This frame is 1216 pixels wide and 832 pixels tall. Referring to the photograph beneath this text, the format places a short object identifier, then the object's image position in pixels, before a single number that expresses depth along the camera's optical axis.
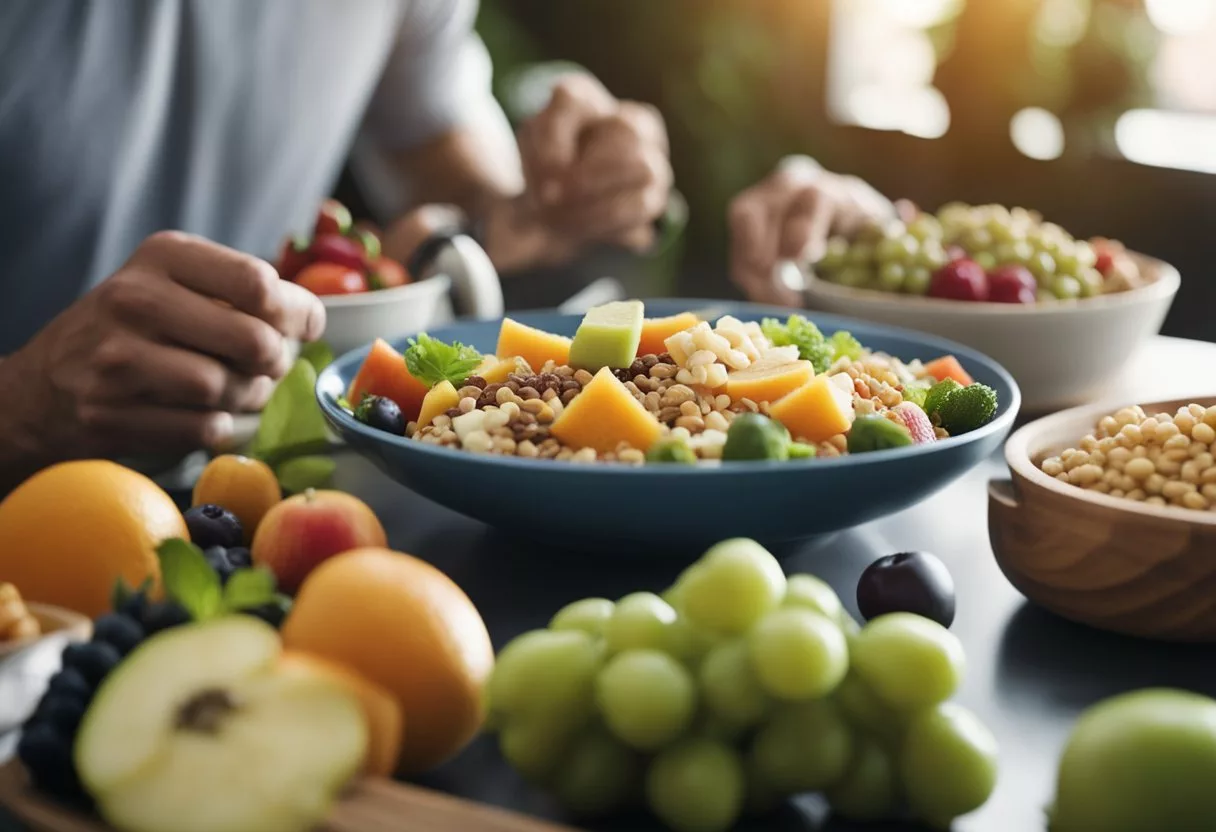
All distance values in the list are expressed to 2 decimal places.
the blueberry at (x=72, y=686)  0.54
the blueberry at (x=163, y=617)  0.58
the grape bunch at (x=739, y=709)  0.52
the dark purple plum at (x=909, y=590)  0.73
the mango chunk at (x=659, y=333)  0.97
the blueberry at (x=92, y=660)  0.55
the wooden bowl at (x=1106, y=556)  0.71
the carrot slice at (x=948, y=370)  1.05
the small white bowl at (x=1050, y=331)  1.27
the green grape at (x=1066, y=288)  1.36
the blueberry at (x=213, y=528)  0.82
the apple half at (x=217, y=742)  0.49
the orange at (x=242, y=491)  0.88
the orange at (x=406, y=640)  0.56
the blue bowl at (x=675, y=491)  0.74
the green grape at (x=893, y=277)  1.42
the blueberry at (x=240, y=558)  0.73
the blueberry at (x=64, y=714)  0.53
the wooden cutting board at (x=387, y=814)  0.49
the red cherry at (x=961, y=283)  1.35
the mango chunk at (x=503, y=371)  0.94
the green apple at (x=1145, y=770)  0.50
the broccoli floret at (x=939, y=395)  0.93
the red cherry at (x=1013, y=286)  1.33
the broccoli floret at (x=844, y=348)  1.04
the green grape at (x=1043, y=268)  1.39
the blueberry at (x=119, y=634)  0.56
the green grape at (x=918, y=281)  1.40
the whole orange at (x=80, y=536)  0.71
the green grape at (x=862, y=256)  1.49
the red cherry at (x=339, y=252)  1.38
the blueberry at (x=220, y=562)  0.70
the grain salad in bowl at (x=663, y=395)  0.81
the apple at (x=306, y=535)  0.76
